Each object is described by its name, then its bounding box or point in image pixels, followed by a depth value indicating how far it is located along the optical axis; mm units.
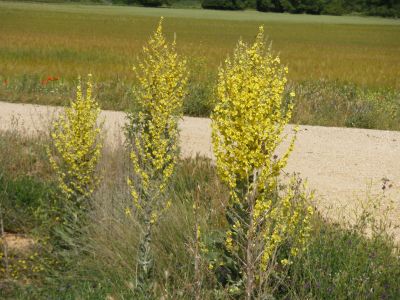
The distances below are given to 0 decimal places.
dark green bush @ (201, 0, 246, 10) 99812
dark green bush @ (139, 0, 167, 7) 99438
